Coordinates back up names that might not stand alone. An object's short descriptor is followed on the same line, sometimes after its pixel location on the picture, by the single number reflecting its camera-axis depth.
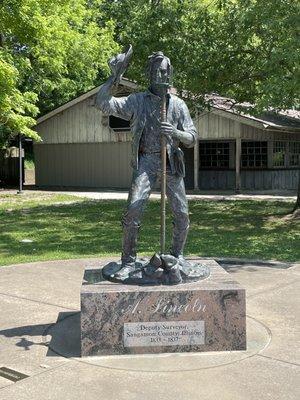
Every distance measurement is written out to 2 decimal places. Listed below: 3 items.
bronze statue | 5.13
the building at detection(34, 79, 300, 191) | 23.53
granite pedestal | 4.76
